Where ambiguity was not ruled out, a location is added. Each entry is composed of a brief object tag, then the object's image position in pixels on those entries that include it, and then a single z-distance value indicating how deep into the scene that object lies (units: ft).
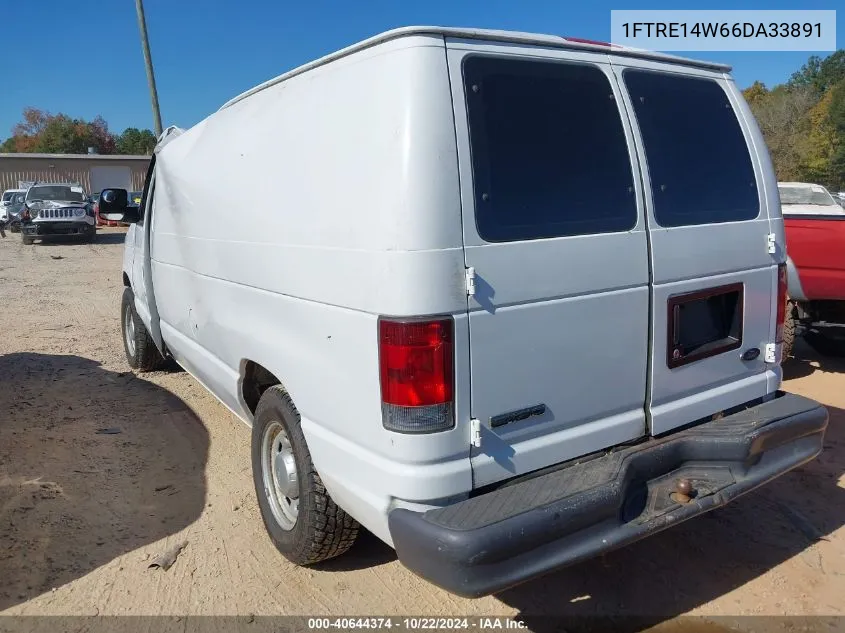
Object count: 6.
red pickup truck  19.07
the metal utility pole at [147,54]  55.77
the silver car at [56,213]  67.72
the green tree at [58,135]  195.83
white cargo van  7.83
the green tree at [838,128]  142.51
